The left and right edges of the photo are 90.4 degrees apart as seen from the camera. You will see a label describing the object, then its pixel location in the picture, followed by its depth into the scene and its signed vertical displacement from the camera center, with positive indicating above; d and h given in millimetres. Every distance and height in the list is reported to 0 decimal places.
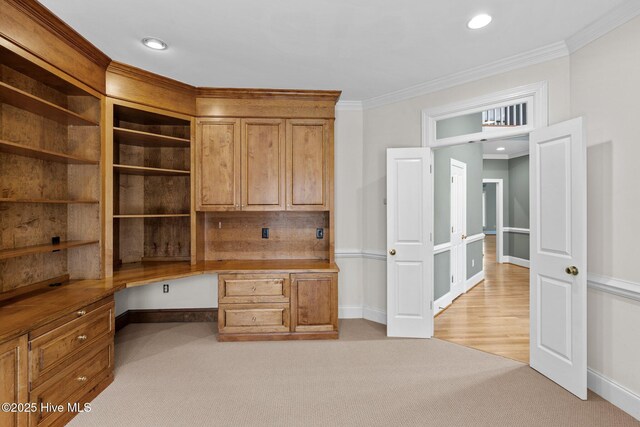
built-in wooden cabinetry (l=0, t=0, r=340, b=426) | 2031 +85
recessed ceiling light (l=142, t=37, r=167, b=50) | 2504 +1368
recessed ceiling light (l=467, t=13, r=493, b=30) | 2233 +1380
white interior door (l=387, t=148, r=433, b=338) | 3381 -333
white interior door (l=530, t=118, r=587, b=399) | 2275 -327
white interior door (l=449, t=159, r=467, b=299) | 4859 -223
